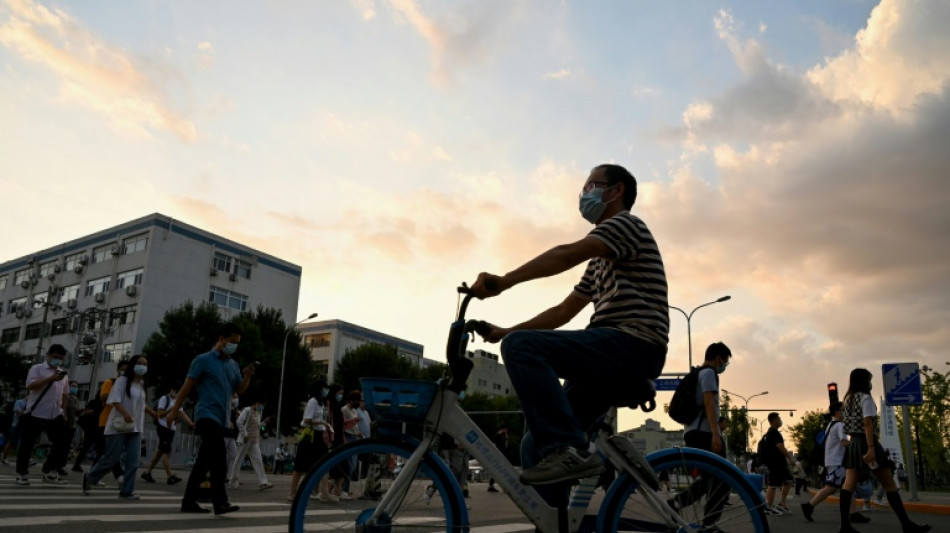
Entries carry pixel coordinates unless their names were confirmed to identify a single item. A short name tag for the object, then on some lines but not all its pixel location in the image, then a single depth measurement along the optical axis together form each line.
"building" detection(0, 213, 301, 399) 52.38
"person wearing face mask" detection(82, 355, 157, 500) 8.85
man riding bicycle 3.05
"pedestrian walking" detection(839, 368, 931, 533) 7.55
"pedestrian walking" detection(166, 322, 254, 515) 7.37
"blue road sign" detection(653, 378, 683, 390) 24.67
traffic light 16.85
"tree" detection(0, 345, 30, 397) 50.16
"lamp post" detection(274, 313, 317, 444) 43.25
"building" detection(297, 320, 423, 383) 79.62
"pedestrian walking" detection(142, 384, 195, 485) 13.04
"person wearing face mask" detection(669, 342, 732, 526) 6.59
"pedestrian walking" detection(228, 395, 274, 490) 13.29
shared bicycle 3.12
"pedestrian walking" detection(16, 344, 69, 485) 10.45
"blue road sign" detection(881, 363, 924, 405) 14.79
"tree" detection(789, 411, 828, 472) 90.09
